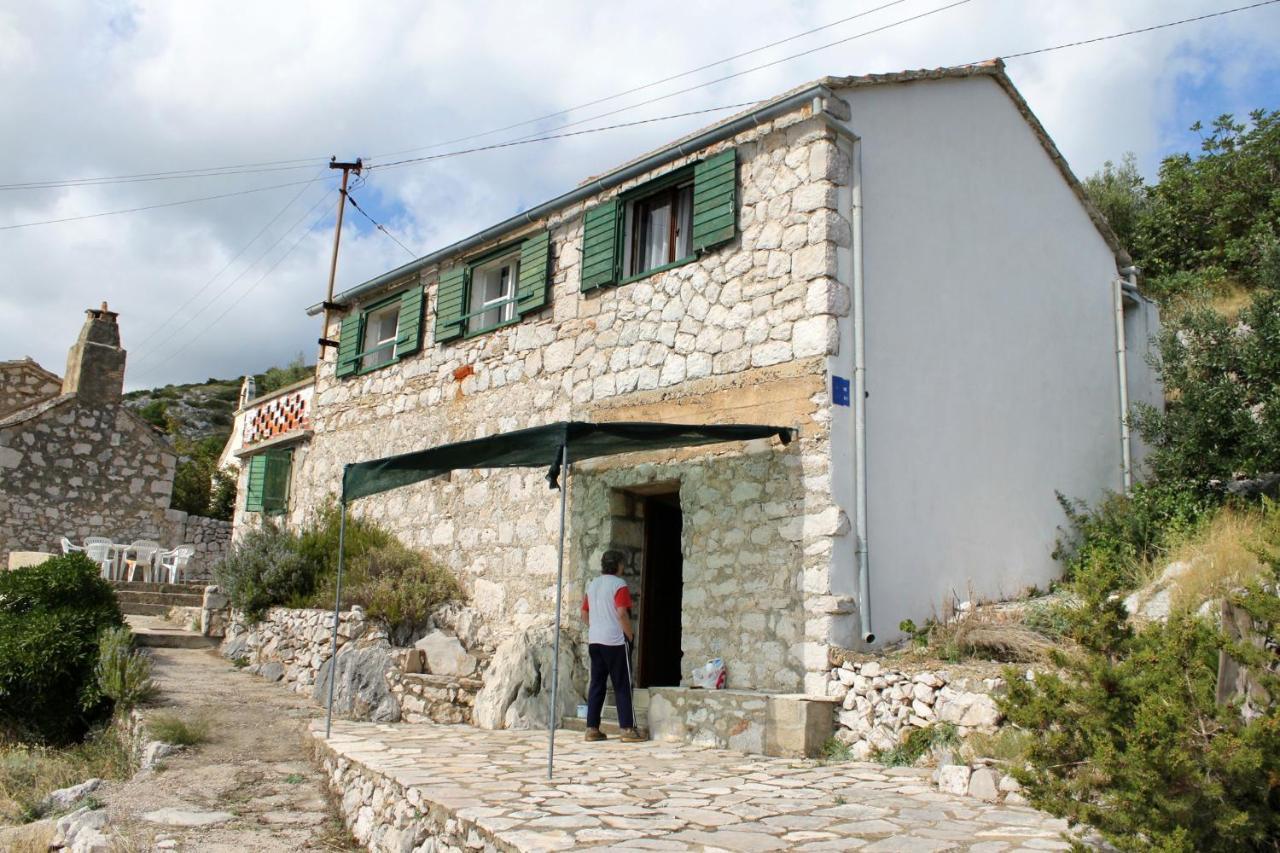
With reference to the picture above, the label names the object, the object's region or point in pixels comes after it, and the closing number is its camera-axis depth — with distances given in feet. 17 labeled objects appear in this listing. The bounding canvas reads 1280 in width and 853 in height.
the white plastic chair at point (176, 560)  51.47
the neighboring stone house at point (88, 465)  54.90
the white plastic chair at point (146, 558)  52.26
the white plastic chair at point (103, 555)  50.21
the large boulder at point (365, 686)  30.12
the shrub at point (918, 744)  21.06
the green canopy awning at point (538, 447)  22.13
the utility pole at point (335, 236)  46.42
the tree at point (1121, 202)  59.36
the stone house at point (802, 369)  25.43
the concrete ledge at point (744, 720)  22.62
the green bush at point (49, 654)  29.76
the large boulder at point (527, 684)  28.27
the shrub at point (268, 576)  37.86
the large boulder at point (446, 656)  30.81
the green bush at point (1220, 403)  31.04
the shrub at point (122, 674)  29.01
